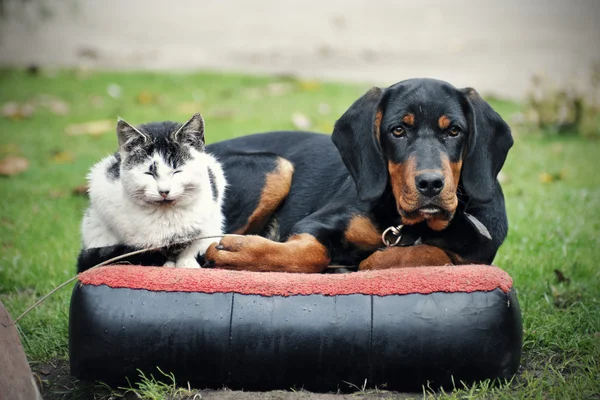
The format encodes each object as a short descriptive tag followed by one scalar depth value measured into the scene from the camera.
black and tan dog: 3.88
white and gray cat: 3.82
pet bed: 3.50
